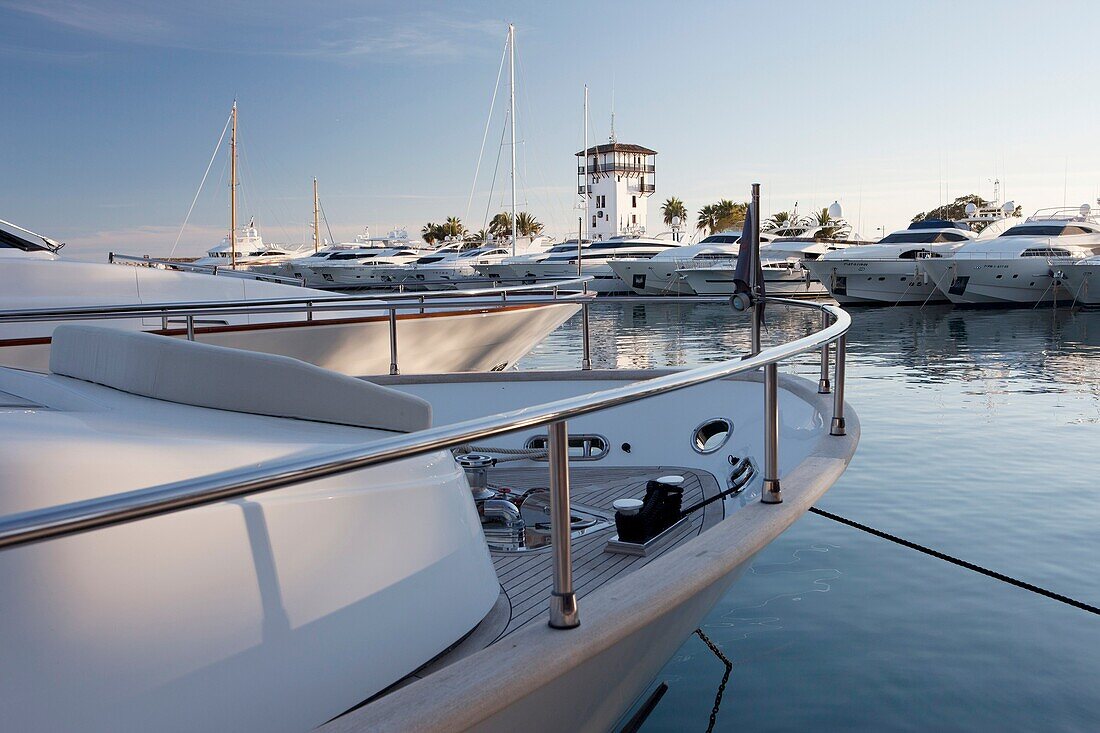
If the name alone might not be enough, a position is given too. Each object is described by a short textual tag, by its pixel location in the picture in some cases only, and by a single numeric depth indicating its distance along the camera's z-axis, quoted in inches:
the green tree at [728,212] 2842.0
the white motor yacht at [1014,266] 1267.2
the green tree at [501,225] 3272.6
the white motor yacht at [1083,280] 1227.9
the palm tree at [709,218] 2886.3
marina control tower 2691.9
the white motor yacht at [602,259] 1545.3
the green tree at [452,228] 3380.9
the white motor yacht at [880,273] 1352.1
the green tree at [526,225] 3183.8
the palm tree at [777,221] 1826.3
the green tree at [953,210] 2987.2
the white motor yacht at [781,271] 1435.8
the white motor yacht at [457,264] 1724.9
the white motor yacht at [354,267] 1859.0
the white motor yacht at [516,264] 1603.1
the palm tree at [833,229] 2068.3
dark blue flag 159.8
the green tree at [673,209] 3085.6
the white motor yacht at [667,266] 1512.1
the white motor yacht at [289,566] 68.3
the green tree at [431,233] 3415.4
